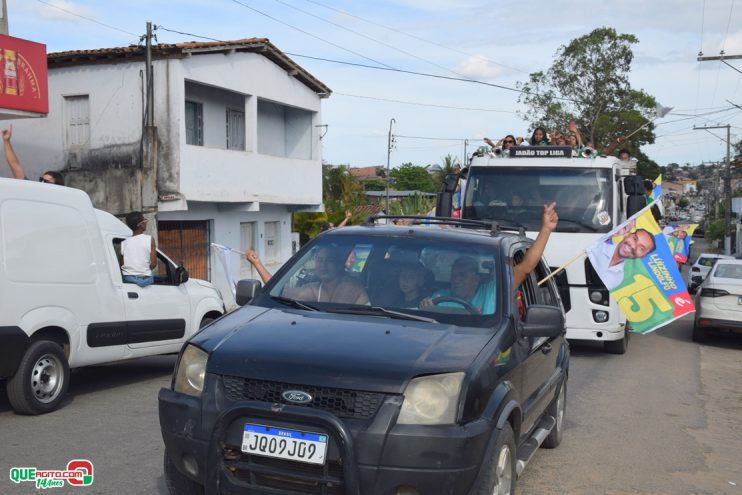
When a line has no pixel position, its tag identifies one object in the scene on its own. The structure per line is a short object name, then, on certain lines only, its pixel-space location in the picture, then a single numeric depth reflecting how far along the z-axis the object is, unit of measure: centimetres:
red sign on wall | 1406
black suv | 372
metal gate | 1939
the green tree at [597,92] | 4144
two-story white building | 1812
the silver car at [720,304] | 1409
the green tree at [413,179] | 8038
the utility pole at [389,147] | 4917
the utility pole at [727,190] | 5969
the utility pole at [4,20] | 1534
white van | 716
